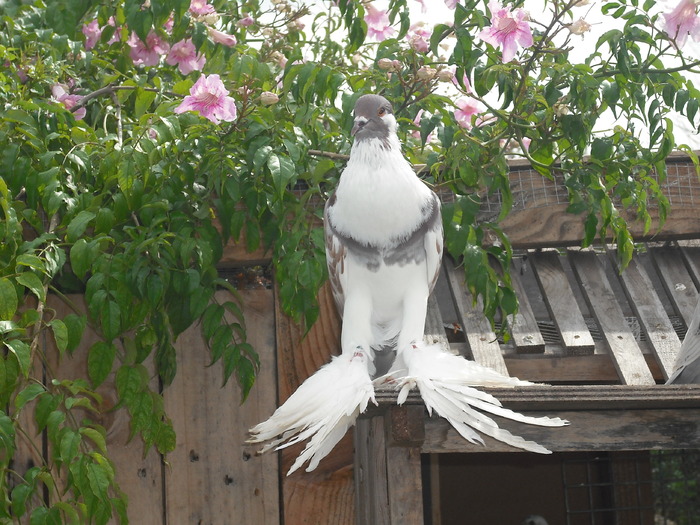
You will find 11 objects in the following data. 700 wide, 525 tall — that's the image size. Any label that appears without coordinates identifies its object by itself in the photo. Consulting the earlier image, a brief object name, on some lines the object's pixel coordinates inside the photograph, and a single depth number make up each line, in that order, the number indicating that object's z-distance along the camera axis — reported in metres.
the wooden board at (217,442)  5.91
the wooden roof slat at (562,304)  5.86
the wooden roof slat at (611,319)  5.63
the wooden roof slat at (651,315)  5.83
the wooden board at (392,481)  4.23
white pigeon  4.04
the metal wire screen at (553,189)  6.51
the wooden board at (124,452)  5.89
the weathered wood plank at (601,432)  4.27
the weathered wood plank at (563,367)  5.99
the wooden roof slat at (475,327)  5.68
